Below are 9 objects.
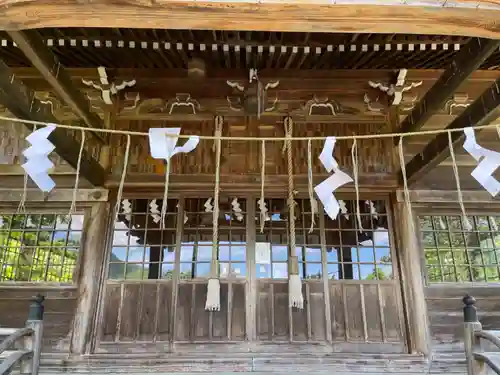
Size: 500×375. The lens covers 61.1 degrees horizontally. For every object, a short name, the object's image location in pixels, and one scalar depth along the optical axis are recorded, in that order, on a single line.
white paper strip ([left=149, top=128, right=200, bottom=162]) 3.71
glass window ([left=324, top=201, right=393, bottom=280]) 5.33
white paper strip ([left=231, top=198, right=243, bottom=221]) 5.50
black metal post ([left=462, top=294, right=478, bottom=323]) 4.00
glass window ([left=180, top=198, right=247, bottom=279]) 5.27
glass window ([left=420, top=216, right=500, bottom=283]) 5.33
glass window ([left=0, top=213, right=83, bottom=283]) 5.31
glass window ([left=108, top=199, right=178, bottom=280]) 5.28
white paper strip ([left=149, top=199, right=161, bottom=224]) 5.52
